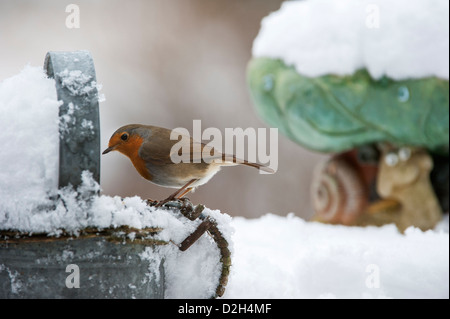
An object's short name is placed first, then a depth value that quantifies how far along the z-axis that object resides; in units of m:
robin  0.94
